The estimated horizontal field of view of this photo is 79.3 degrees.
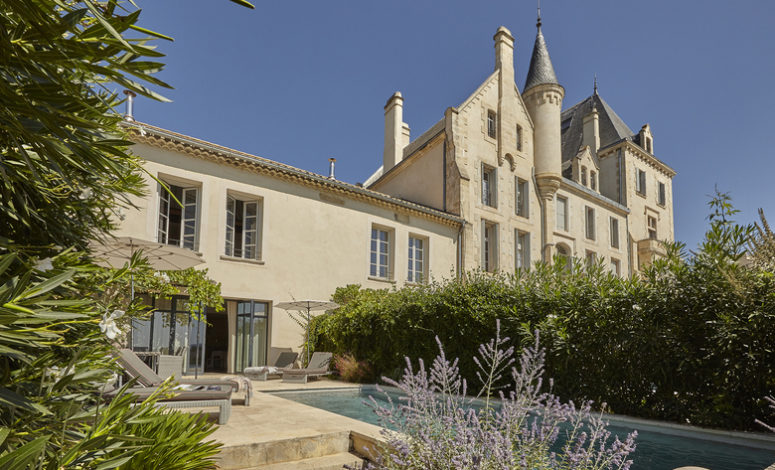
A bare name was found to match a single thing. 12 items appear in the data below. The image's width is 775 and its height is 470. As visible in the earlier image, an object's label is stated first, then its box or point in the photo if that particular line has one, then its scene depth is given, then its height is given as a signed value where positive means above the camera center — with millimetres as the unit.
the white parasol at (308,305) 12995 -340
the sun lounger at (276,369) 11969 -2014
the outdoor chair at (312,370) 11430 -1907
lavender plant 2305 -767
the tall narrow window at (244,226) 13945 +1981
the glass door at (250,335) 13602 -1268
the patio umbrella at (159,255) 7736 +618
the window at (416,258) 17672 +1394
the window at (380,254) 16922 +1473
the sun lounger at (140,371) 5676 -992
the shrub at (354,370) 11984 -1966
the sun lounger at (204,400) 5188 -1223
